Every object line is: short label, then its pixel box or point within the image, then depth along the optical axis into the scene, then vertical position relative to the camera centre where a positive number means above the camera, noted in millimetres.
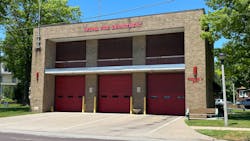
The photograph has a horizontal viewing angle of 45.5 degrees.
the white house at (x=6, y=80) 68956 +1995
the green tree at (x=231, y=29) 19688 +4162
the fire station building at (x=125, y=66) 22312 +1876
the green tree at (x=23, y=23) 36625 +8009
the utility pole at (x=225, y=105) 15820 -834
